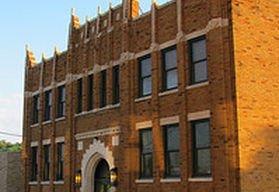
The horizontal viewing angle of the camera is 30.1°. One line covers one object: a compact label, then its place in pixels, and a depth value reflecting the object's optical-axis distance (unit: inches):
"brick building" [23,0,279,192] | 746.8
